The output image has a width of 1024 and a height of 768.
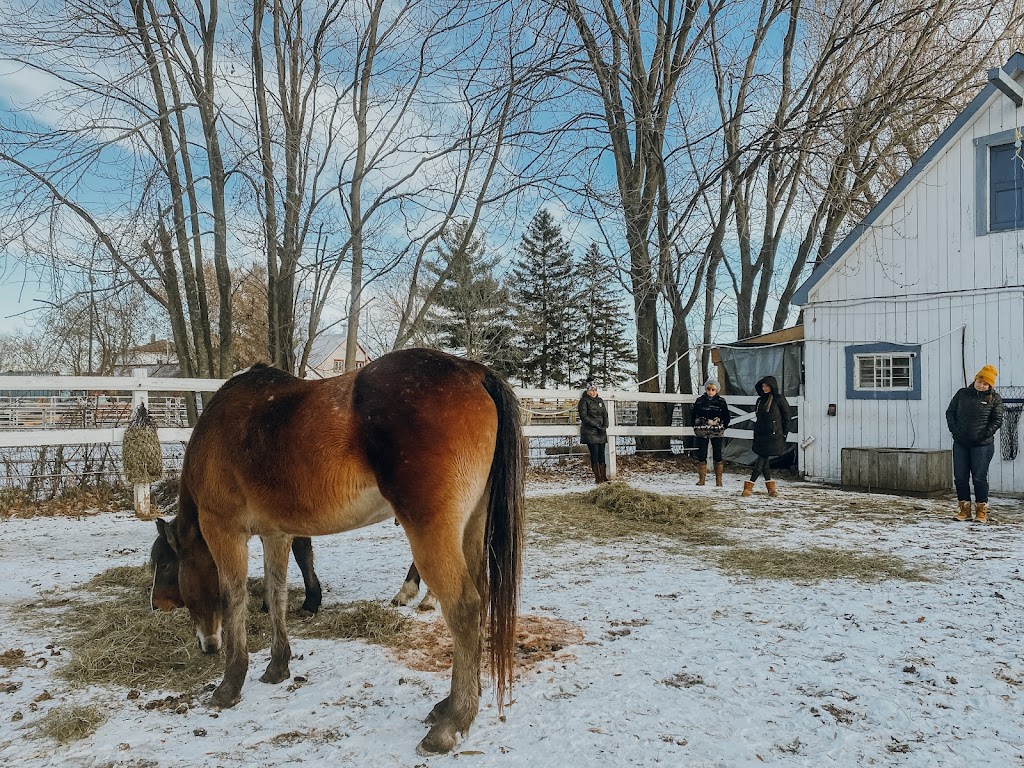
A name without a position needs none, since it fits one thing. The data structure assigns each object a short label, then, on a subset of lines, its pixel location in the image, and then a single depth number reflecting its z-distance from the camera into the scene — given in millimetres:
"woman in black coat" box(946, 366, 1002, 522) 7012
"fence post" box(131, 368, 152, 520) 7441
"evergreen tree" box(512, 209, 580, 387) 31703
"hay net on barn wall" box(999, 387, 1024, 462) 8805
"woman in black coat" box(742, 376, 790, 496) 9109
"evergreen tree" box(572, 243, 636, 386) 32500
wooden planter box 8961
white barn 9008
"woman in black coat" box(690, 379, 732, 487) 10242
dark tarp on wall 11742
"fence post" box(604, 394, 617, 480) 11180
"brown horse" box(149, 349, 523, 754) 2662
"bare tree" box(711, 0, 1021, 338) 10367
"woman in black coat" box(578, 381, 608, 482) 10375
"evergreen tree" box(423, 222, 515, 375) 28500
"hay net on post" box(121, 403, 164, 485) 7164
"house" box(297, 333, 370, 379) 41438
